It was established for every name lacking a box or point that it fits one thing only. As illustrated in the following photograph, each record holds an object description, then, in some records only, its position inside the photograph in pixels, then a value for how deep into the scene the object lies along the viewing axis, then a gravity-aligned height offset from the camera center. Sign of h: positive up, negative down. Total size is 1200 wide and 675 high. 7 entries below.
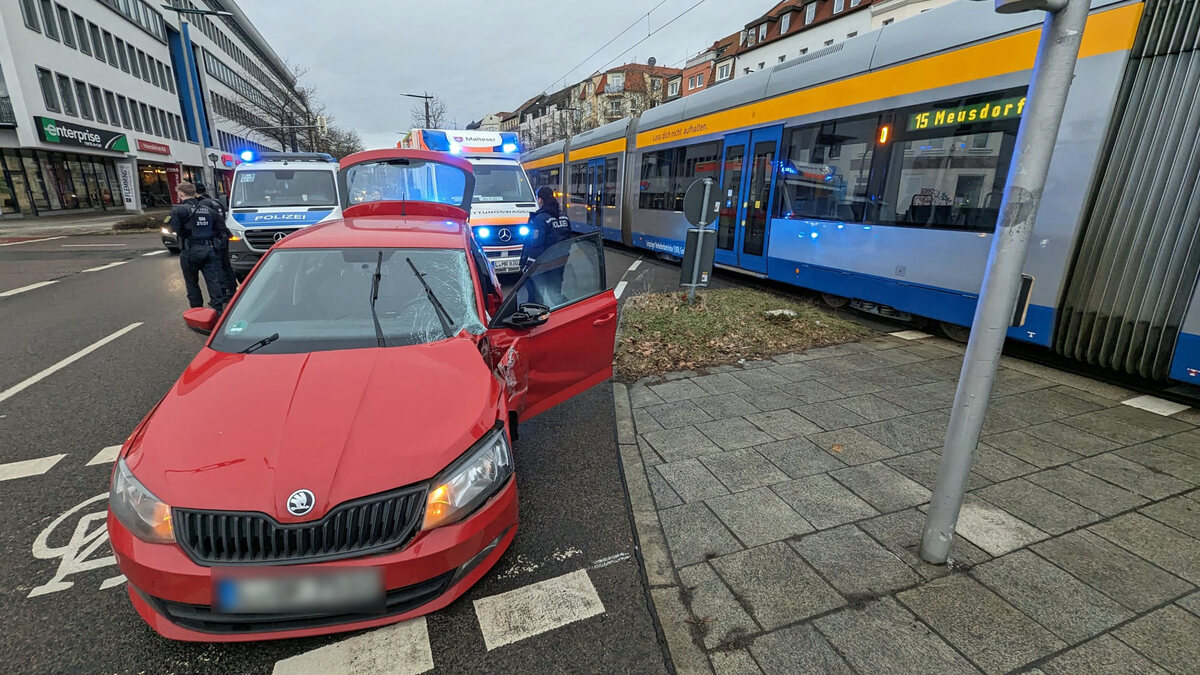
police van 9.64 -0.39
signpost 7.15 -0.60
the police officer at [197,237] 7.18 -0.78
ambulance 10.04 -0.03
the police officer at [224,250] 7.51 -0.99
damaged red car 1.97 -1.11
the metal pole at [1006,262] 2.05 -0.25
